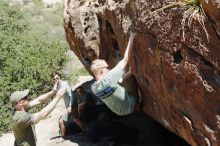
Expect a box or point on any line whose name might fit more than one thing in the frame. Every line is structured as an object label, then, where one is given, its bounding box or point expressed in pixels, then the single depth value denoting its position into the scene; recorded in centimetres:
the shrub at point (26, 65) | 1598
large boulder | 487
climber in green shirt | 576
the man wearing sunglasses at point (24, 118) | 641
